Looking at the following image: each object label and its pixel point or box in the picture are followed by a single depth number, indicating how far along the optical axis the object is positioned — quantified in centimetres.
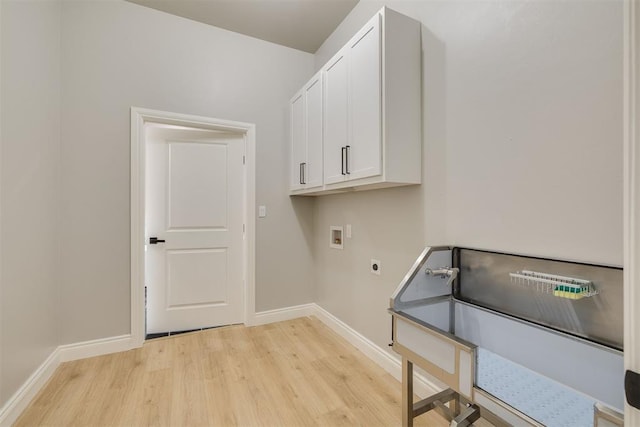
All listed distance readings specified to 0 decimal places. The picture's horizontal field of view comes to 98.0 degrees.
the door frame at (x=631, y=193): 55
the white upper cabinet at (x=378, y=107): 166
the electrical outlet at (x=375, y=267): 217
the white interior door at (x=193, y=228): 276
